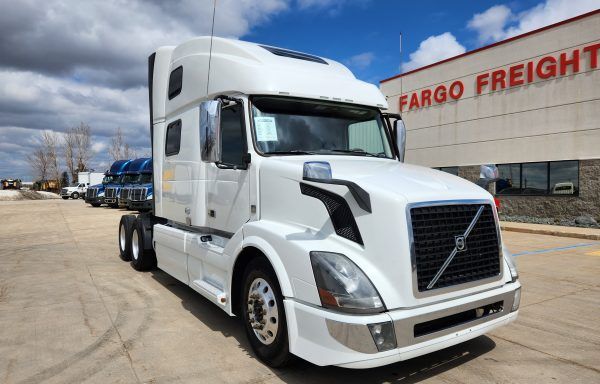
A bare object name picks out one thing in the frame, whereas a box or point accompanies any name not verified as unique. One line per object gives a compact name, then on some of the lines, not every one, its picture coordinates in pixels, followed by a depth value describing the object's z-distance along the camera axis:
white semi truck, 3.05
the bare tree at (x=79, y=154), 77.06
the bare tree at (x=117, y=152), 76.48
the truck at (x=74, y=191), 49.06
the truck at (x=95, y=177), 45.91
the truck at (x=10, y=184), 83.71
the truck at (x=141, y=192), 21.73
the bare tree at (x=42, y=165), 84.38
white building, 14.32
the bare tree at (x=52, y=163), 81.69
